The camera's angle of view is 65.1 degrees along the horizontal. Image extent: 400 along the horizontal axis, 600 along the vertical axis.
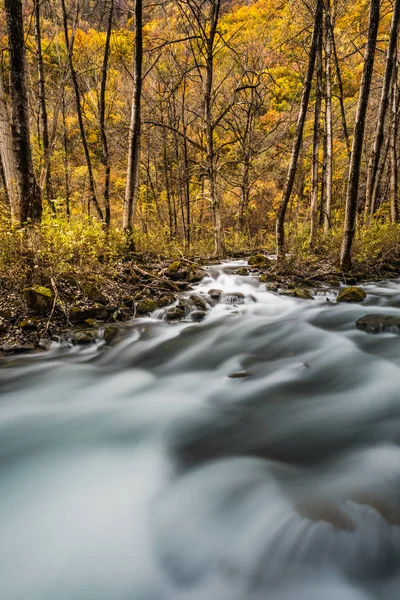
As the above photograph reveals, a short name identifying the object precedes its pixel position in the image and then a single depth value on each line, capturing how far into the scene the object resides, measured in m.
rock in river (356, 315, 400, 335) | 4.74
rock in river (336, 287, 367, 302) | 6.09
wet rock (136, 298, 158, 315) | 5.30
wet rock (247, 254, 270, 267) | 9.05
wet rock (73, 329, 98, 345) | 4.33
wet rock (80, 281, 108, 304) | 5.08
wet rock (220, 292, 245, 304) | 6.36
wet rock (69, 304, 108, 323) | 4.68
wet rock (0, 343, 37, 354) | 3.90
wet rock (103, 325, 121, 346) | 4.47
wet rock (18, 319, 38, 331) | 4.22
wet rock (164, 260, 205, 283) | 6.93
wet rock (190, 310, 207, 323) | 5.50
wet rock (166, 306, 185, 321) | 5.34
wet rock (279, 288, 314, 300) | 6.35
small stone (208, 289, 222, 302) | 6.33
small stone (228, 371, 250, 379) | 3.87
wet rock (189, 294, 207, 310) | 5.78
